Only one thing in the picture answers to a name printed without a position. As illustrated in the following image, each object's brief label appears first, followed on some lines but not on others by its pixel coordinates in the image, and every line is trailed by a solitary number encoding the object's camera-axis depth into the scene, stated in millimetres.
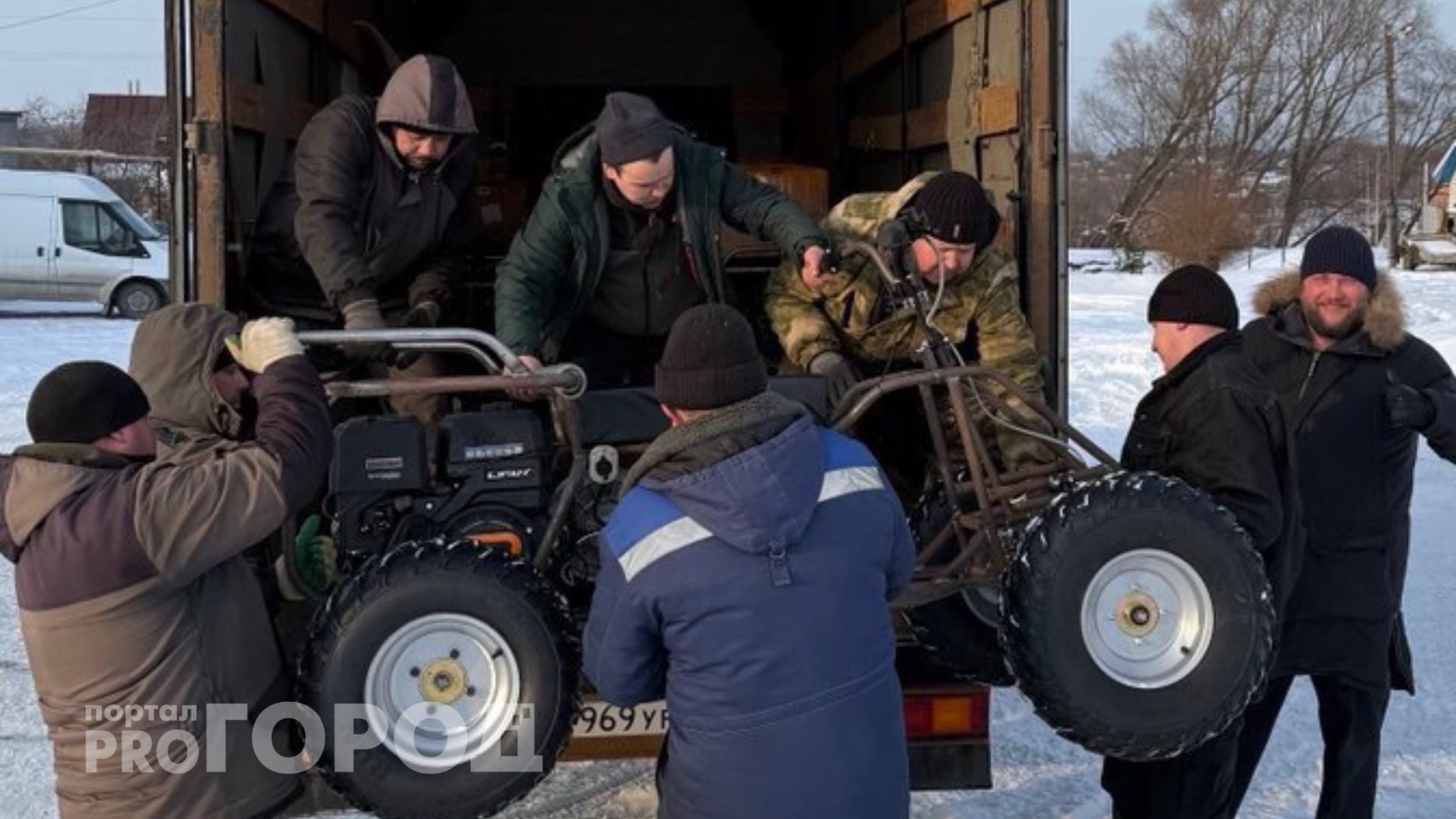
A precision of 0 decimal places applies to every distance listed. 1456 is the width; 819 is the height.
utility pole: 38781
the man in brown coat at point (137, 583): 2695
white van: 21875
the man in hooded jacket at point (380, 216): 4176
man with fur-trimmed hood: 4203
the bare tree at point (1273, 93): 51312
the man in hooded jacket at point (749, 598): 2561
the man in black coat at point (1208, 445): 3586
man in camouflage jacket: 4059
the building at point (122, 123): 45781
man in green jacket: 4086
